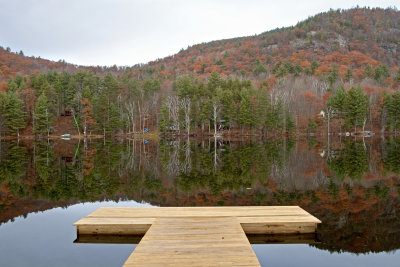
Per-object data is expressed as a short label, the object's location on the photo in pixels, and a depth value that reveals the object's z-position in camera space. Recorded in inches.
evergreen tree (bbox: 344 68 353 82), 3393.2
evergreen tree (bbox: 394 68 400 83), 3306.3
